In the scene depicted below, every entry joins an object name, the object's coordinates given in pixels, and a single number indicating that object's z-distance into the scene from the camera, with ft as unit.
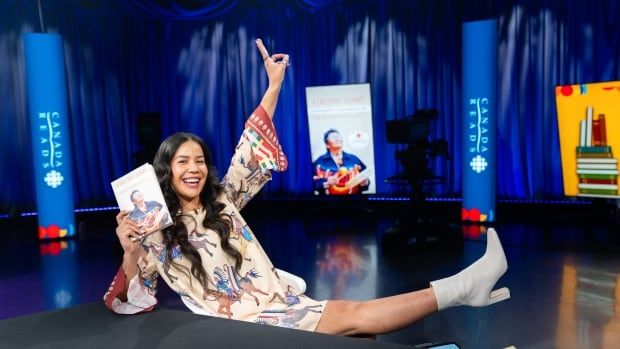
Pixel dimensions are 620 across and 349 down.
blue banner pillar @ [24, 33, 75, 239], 17.31
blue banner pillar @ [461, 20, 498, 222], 17.35
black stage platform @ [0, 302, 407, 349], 3.76
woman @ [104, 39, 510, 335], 6.16
